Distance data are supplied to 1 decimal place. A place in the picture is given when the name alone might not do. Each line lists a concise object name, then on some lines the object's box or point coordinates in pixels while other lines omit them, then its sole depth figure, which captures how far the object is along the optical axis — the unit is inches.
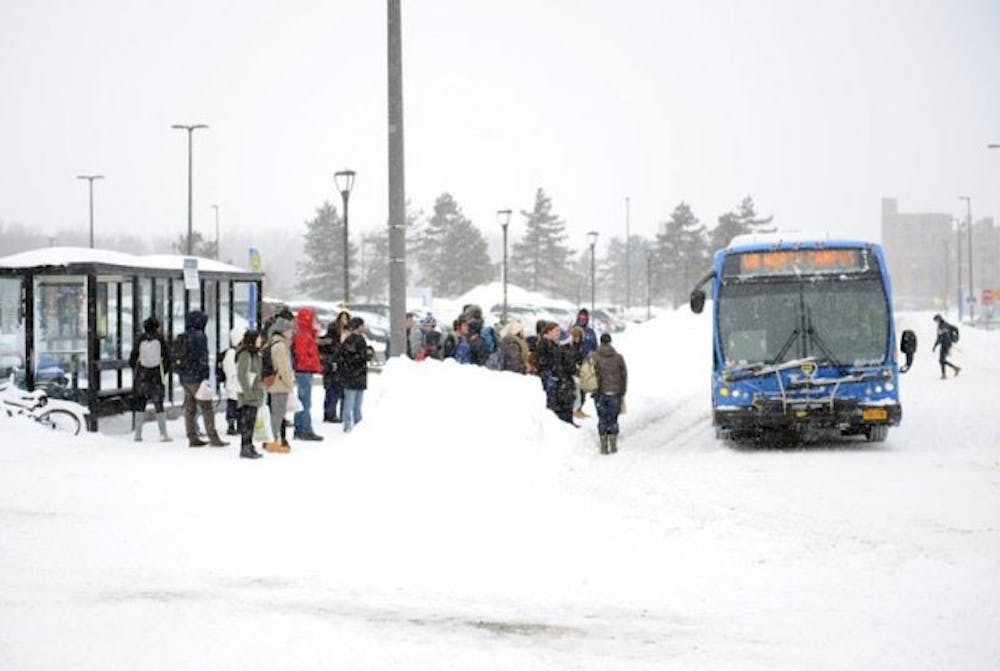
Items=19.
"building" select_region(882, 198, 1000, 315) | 6998.0
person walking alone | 1469.0
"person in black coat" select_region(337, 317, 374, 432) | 796.0
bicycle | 713.6
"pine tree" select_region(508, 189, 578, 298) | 4758.9
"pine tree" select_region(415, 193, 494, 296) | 4522.6
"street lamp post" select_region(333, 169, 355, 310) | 1213.7
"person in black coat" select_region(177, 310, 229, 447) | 717.9
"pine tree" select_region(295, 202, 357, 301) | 4286.4
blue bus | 763.4
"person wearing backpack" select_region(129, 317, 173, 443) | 735.1
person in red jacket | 768.3
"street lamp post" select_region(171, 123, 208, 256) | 2563.0
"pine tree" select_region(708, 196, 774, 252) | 4840.1
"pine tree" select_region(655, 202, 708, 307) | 4830.2
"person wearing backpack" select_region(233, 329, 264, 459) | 678.5
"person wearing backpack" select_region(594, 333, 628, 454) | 789.9
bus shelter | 744.3
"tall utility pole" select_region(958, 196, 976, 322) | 3465.3
